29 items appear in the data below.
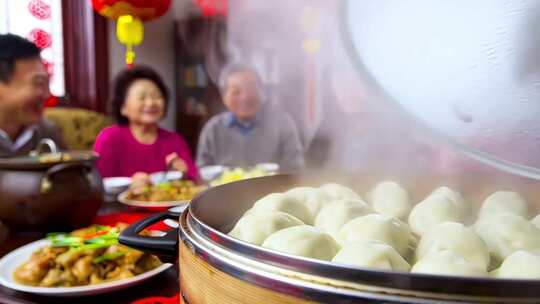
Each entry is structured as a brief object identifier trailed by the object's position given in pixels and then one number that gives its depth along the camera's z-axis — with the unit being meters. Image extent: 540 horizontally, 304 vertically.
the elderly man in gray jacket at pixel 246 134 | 2.85
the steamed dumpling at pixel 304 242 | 0.57
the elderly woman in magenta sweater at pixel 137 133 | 2.63
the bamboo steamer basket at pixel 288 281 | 0.40
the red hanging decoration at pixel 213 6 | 2.13
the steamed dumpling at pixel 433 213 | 0.76
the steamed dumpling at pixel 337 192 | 0.88
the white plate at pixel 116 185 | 1.86
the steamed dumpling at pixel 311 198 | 0.82
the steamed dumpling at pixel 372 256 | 0.52
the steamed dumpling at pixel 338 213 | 0.71
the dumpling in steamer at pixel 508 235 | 0.64
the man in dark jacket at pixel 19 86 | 2.09
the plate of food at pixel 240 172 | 1.76
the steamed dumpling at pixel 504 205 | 0.83
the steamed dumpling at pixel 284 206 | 0.76
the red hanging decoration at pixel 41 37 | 4.19
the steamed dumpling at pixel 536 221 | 0.73
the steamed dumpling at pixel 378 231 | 0.62
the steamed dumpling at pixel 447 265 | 0.49
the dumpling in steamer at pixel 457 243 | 0.59
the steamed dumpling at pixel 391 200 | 0.87
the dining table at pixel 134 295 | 0.79
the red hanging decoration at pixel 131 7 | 1.89
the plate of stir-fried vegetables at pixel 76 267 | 0.80
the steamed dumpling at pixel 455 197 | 0.84
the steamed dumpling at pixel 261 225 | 0.65
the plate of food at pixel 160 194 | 1.49
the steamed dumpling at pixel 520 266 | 0.51
